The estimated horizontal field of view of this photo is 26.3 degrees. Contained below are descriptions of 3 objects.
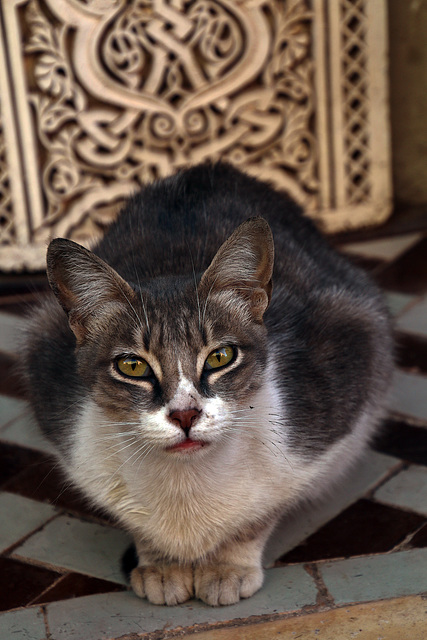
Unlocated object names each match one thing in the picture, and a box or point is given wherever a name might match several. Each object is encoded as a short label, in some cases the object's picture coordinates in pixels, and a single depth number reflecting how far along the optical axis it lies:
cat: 1.97
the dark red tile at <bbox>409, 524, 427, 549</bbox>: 2.34
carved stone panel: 3.77
